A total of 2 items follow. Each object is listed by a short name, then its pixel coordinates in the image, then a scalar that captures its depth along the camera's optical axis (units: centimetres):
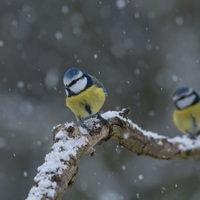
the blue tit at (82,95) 650
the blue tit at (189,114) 575
